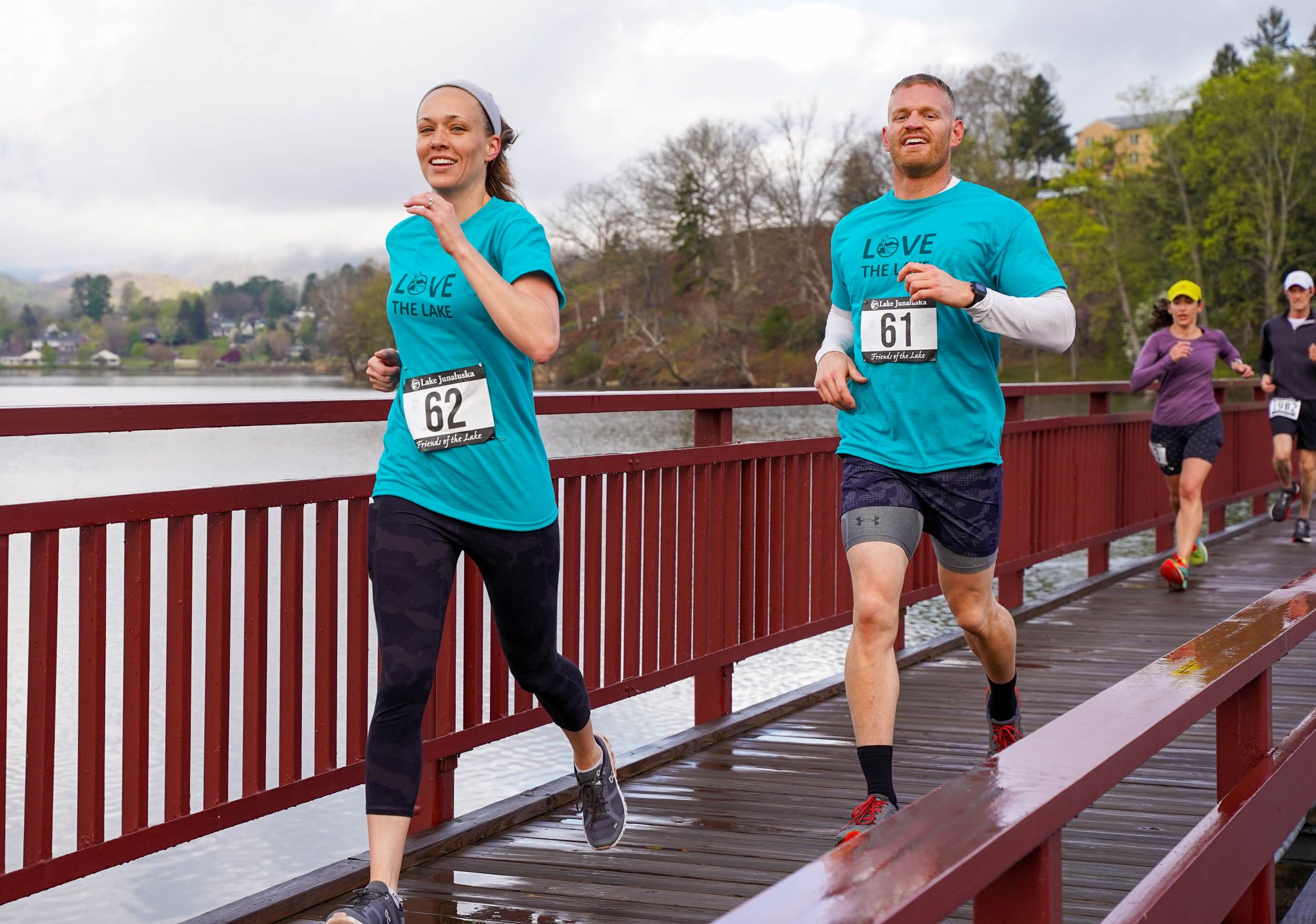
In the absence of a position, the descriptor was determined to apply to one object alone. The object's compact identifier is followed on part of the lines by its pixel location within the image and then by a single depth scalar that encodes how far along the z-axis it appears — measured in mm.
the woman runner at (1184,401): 9273
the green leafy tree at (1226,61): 106125
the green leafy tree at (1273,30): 115750
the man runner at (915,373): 3941
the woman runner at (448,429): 3227
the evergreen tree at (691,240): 87500
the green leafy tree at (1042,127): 110625
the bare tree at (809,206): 81938
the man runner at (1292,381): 11930
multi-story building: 72062
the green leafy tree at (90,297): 50812
